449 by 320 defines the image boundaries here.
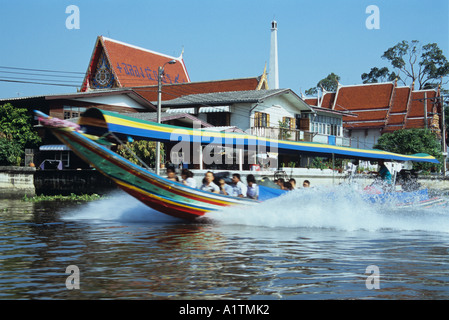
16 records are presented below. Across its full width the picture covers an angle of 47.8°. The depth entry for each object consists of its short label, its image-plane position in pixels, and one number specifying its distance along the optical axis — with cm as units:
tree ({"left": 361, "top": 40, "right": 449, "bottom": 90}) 6112
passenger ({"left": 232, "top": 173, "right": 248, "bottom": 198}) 1448
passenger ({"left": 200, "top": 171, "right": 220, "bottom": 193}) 1427
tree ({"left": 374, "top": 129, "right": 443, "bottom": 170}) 3481
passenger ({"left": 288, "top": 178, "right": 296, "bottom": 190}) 1606
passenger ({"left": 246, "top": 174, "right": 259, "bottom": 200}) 1458
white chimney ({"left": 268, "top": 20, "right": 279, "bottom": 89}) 4507
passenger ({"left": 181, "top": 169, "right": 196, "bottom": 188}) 1427
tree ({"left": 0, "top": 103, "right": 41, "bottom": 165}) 2811
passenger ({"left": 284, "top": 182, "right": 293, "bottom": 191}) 1582
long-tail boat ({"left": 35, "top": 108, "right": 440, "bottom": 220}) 1195
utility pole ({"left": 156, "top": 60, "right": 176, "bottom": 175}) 2139
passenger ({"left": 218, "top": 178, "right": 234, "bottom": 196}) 1441
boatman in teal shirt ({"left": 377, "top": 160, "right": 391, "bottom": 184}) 1798
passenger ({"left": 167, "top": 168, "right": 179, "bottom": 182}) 1406
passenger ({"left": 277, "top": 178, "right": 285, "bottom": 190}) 1574
